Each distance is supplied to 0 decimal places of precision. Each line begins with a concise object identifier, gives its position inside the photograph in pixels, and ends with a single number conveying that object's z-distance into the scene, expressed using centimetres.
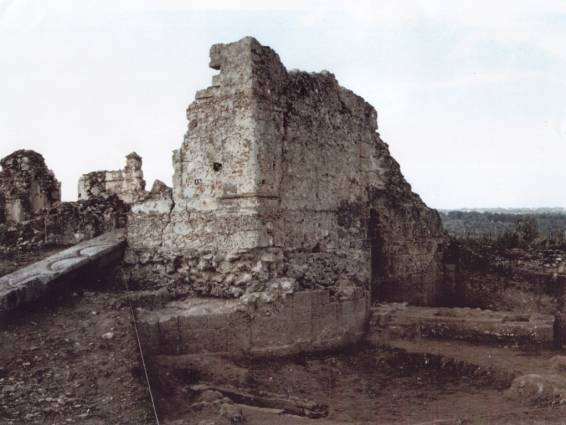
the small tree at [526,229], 2956
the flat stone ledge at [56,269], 578
